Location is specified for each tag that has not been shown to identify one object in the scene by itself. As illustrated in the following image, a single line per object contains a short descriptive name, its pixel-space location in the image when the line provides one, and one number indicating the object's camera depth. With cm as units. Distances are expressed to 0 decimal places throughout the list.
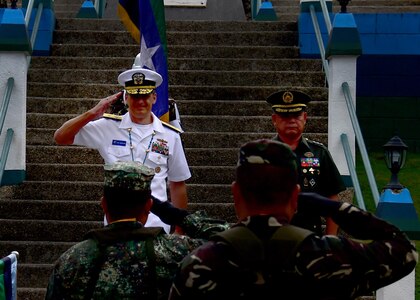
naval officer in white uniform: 941
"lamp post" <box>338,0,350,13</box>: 1460
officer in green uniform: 883
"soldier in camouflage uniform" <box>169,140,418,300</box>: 481
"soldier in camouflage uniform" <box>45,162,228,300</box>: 568
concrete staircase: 1344
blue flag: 1265
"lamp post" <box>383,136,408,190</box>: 1190
